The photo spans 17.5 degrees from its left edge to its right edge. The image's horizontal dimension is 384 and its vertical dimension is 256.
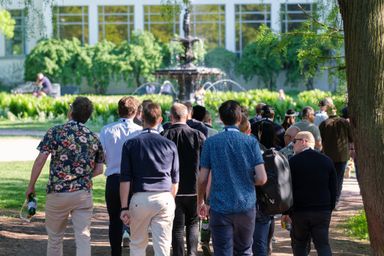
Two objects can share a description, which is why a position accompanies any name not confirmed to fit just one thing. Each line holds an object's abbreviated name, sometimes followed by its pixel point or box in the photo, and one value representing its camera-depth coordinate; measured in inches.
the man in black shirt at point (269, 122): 572.3
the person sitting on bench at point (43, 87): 1936.0
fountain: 1472.6
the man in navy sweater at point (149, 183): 423.9
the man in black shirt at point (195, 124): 557.5
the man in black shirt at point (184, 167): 481.8
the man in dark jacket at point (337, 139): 729.7
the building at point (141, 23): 2976.6
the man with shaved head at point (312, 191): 447.1
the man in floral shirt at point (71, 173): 434.6
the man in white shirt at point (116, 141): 484.9
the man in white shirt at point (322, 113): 805.4
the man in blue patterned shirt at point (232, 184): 407.7
